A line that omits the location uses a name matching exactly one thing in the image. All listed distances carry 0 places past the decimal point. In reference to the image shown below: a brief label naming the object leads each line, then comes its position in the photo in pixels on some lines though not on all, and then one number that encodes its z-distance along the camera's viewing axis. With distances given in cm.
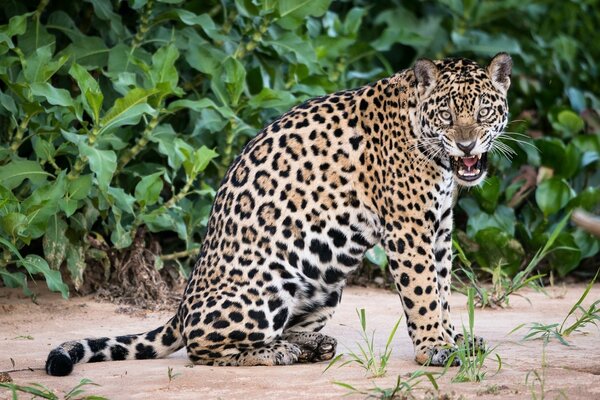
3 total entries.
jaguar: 1277
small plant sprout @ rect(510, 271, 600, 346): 1303
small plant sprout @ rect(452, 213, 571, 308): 1598
